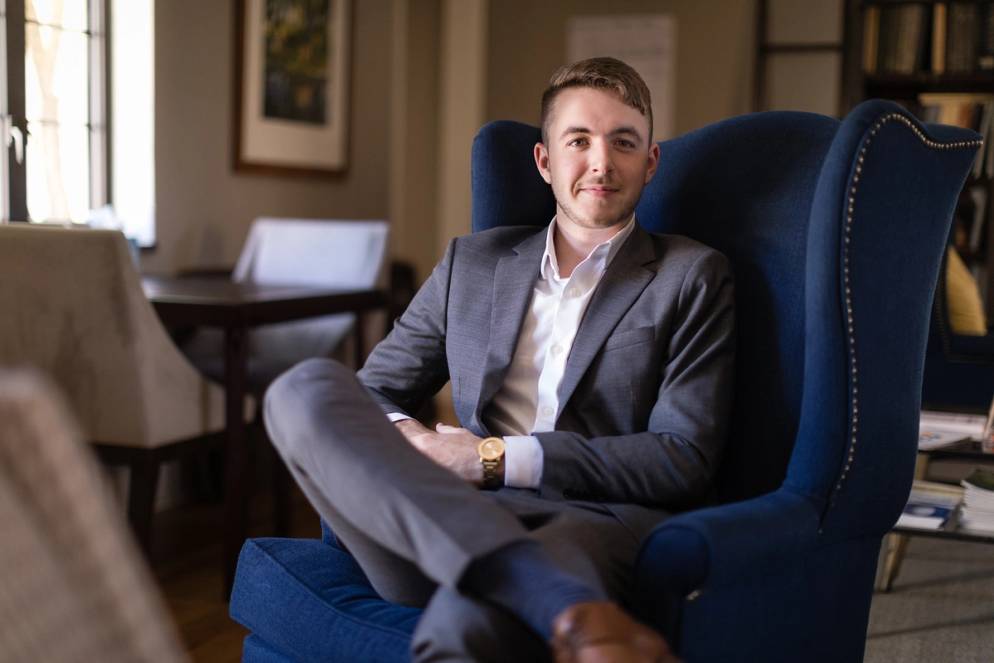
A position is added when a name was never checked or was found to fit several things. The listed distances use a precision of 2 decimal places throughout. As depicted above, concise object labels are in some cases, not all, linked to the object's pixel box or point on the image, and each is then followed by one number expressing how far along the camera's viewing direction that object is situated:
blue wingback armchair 1.45
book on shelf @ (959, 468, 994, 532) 2.25
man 1.29
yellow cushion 4.07
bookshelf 4.85
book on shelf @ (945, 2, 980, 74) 4.86
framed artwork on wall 4.27
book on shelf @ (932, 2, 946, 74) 4.90
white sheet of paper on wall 5.94
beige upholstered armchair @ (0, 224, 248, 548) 2.64
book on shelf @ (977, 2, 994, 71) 4.83
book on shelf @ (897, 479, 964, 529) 2.27
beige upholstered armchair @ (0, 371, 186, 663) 0.76
